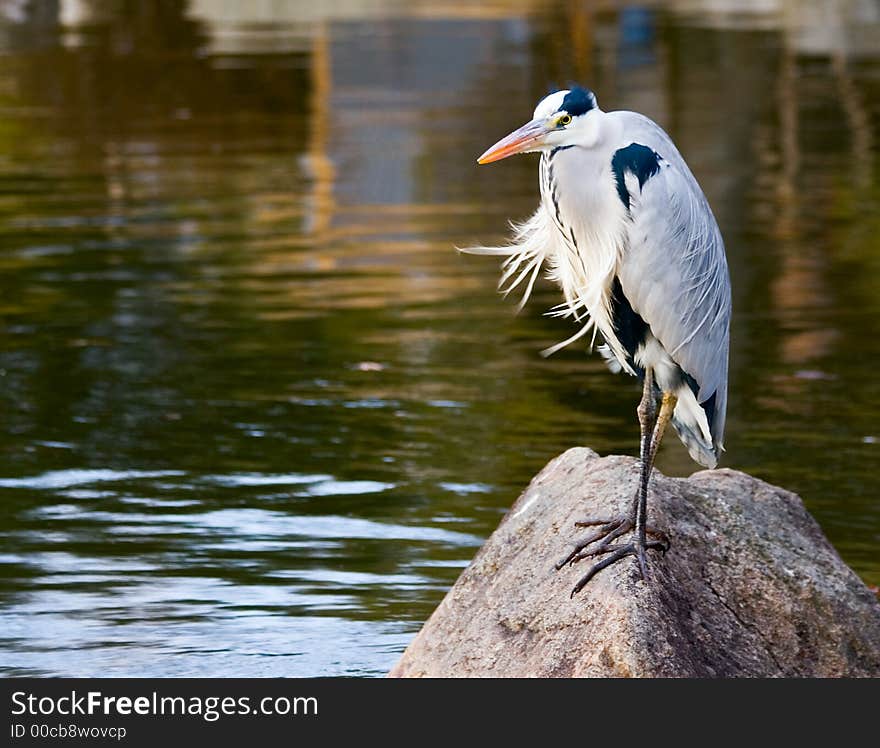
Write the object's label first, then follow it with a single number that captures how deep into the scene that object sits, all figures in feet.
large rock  39.91
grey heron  42.70
